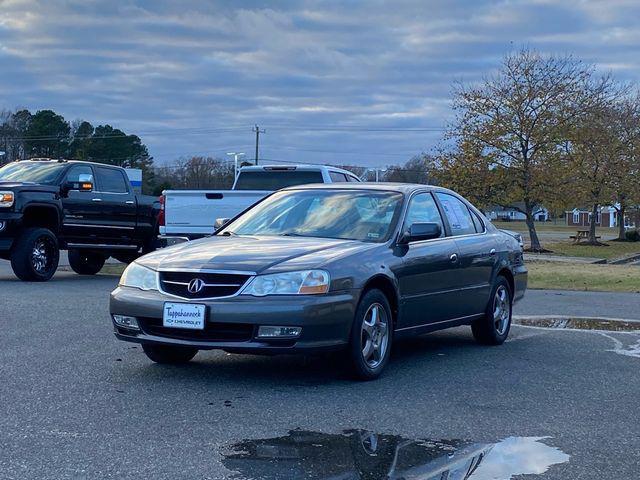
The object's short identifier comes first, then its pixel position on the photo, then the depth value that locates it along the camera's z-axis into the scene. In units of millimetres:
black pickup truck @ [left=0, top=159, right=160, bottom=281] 14242
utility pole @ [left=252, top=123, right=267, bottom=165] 82462
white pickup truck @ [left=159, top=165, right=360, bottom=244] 14664
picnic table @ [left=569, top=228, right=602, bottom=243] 52425
